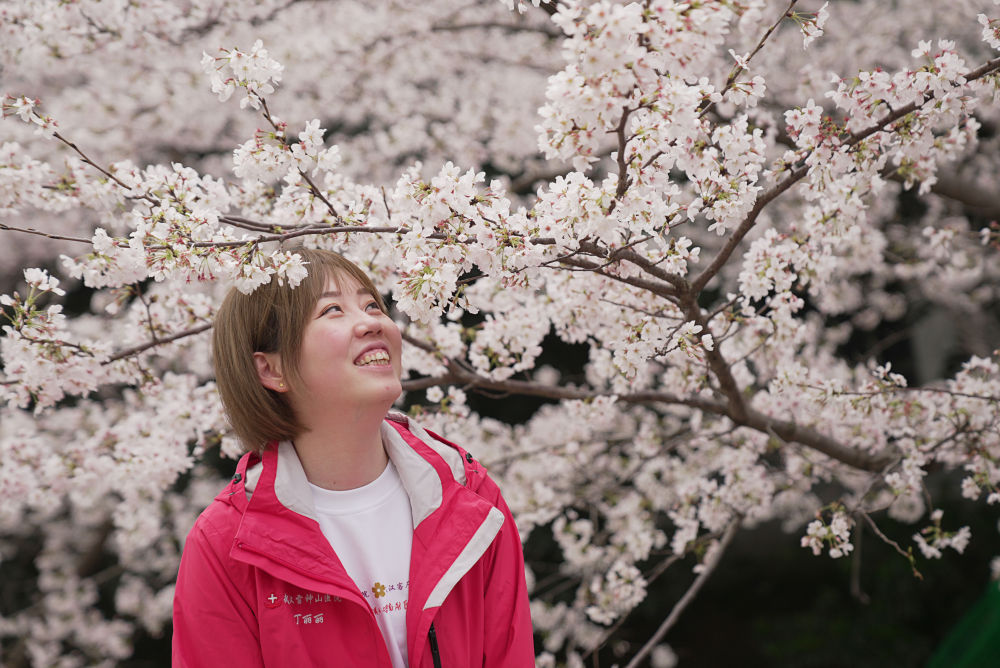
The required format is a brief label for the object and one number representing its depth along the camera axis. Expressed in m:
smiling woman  1.43
